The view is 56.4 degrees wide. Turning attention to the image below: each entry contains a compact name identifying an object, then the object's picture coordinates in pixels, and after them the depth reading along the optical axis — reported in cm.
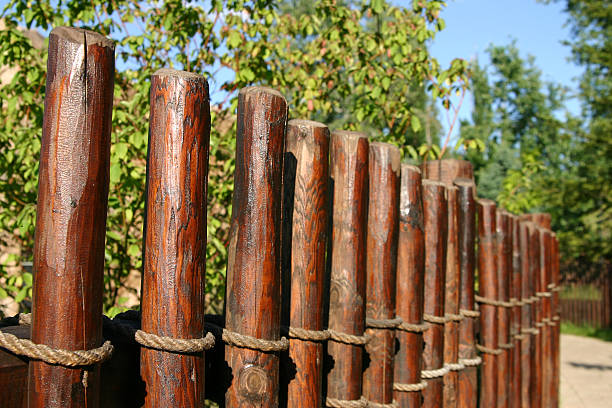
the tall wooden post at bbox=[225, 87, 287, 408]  153
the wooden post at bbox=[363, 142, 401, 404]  215
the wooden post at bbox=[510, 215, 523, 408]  424
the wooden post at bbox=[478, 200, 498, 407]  358
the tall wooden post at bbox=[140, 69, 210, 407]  133
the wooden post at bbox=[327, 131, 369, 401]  196
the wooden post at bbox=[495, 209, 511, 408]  370
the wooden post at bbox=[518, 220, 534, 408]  466
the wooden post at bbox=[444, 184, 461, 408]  286
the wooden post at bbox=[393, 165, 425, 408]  238
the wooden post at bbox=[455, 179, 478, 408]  310
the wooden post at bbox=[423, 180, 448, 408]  262
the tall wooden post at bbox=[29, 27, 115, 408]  114
